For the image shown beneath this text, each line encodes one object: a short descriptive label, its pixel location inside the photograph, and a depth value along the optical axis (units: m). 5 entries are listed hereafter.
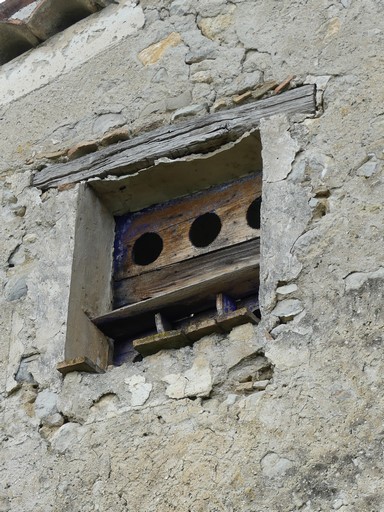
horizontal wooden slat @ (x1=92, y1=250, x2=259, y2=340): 7.52
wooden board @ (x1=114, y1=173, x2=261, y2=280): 8.11
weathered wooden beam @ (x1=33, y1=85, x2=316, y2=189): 7.89
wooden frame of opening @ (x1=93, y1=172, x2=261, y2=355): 7.53
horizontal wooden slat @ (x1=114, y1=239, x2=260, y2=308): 7.68
